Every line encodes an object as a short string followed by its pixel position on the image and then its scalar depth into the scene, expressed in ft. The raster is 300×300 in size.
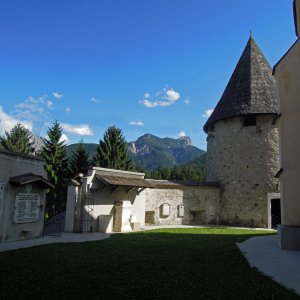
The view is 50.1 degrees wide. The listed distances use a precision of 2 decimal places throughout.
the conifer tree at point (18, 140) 106.93
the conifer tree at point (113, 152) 106.01
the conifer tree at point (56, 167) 92.48
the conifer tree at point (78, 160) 97.45
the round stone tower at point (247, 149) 67.15
